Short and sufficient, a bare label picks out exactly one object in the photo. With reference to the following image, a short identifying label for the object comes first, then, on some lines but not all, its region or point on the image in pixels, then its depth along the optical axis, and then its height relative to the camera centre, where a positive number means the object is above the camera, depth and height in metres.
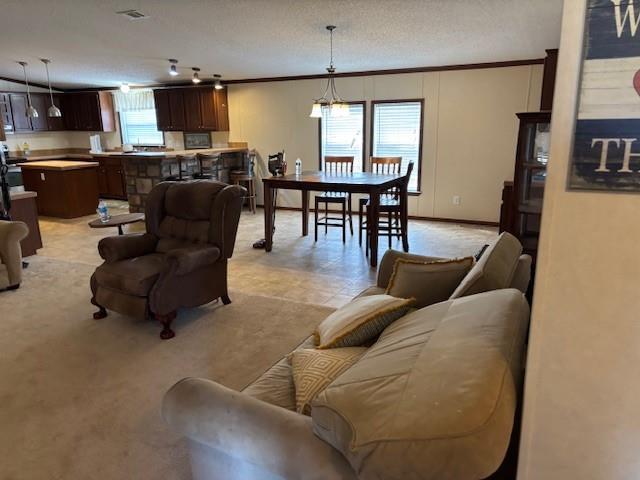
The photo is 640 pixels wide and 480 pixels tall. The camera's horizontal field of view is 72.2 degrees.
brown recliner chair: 2.98 -0.81
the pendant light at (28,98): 7.18 +0.86
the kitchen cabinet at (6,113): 8.16 +0.56
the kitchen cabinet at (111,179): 8.54 -0.70
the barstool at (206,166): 7.06 -0.39
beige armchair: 3.77 -0.92
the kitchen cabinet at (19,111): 8.37 +0.61
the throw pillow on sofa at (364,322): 1.60 -0.66
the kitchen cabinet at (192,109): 7.87 +0.59
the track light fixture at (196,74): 6.76 +1.07
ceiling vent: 4.20 +1.22
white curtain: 8.66 +0.84
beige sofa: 0.82 -0.56
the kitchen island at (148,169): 6.58 -0.40
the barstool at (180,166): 6.68 -0.36
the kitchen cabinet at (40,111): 8.83 +0.65
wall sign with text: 0.70 +0.06
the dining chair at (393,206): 4.97 -0.73
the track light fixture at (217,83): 7.43 +0.98
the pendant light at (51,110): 6.81 +0.55
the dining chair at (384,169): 5.29 -0.40
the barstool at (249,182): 7.31 -0.69
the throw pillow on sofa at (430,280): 1.94 -0.62
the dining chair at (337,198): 5.61 -0.74
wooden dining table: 4.48 -0.48
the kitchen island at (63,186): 6.87 -0.68
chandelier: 4.68 +0.35
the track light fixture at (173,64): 6.00 +1.11
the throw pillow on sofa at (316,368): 1.40 -0.76
